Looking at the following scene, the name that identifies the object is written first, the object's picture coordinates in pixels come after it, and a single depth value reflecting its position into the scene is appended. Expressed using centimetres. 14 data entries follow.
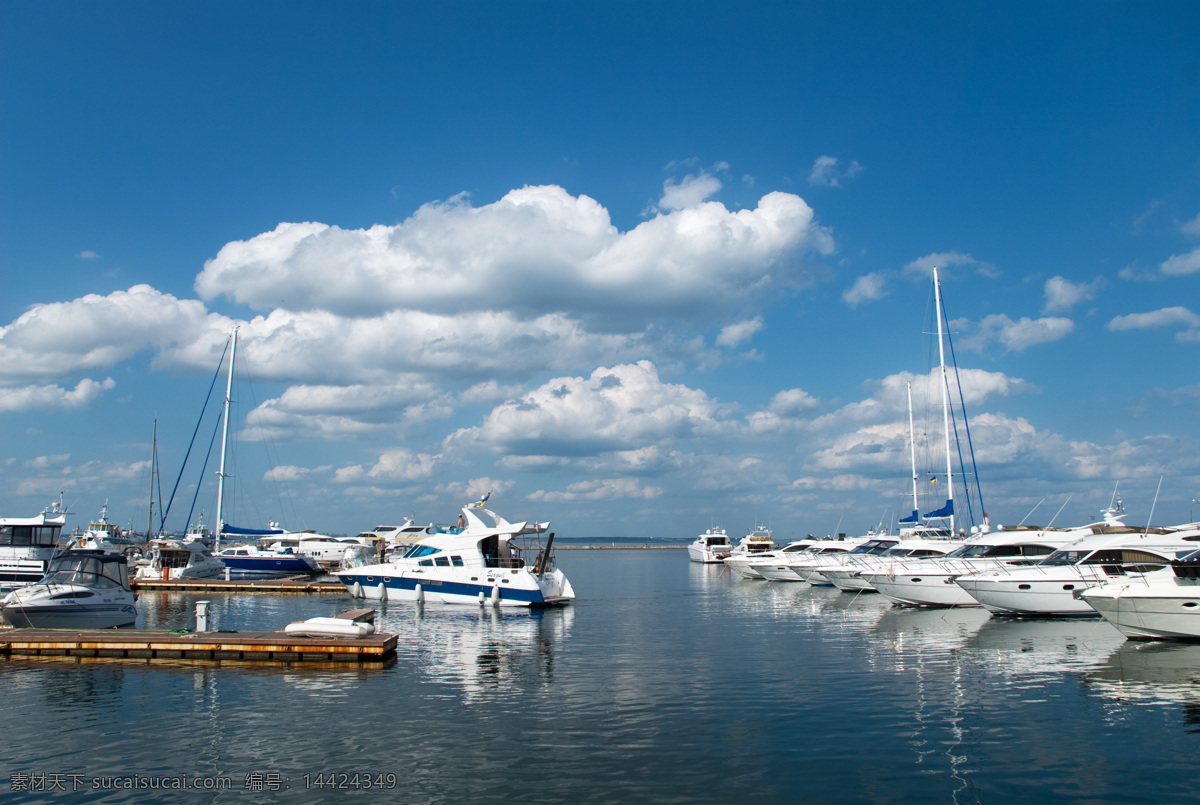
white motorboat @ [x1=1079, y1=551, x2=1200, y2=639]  2320
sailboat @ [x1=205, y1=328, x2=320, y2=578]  6100
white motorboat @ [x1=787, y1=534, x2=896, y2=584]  5034
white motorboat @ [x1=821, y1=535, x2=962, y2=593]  4290
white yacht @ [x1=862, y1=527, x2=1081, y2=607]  3588
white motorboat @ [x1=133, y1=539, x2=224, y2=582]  5453
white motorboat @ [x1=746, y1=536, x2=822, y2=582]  5897
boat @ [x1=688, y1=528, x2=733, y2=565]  9256
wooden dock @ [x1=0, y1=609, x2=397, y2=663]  2308
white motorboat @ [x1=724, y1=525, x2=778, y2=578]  6360
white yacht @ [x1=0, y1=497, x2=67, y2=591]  3653
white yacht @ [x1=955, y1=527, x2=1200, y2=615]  3028
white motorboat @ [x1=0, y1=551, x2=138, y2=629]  2753
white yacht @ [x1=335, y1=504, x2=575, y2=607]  3791
